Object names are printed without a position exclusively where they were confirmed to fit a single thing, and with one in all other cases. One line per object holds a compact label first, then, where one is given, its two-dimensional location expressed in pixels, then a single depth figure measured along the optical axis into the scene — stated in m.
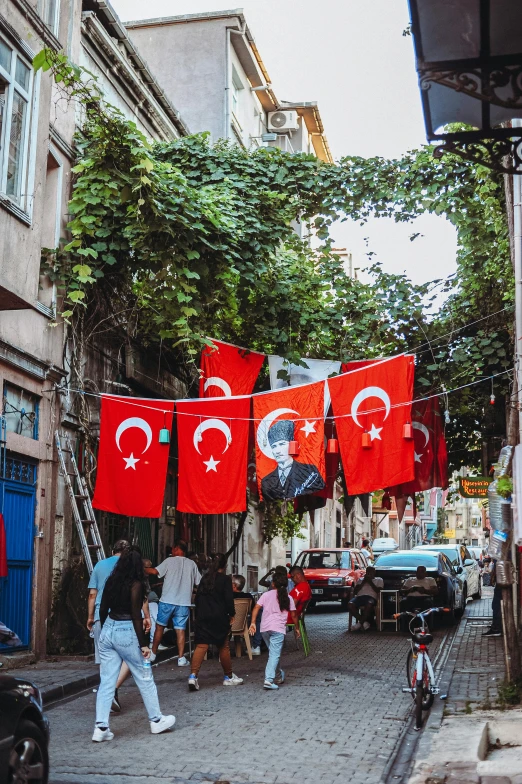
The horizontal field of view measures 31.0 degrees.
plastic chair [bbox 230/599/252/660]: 15.60
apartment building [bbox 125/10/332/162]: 28.22
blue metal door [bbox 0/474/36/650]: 13.64
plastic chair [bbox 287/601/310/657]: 16.12
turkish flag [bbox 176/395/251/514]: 15.48
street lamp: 5.40
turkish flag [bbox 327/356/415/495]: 15.23
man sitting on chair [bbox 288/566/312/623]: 15.38
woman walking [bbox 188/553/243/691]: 11.85
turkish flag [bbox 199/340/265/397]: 16.91
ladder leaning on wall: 15.26
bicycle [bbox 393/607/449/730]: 9.80
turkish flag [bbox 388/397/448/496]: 17.95
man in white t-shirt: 14.99
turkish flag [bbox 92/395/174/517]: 15.25
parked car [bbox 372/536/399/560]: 48.44
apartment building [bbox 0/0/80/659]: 12.73
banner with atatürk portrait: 15.40
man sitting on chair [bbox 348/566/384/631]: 20.58
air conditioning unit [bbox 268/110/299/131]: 34.62
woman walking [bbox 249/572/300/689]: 12.48
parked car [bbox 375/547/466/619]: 21.48
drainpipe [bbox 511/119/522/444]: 12.48
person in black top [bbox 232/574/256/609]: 15.42
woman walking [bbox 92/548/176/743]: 9.06
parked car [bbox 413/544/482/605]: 27.11
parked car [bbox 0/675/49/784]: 5.68
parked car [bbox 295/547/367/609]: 27.14
